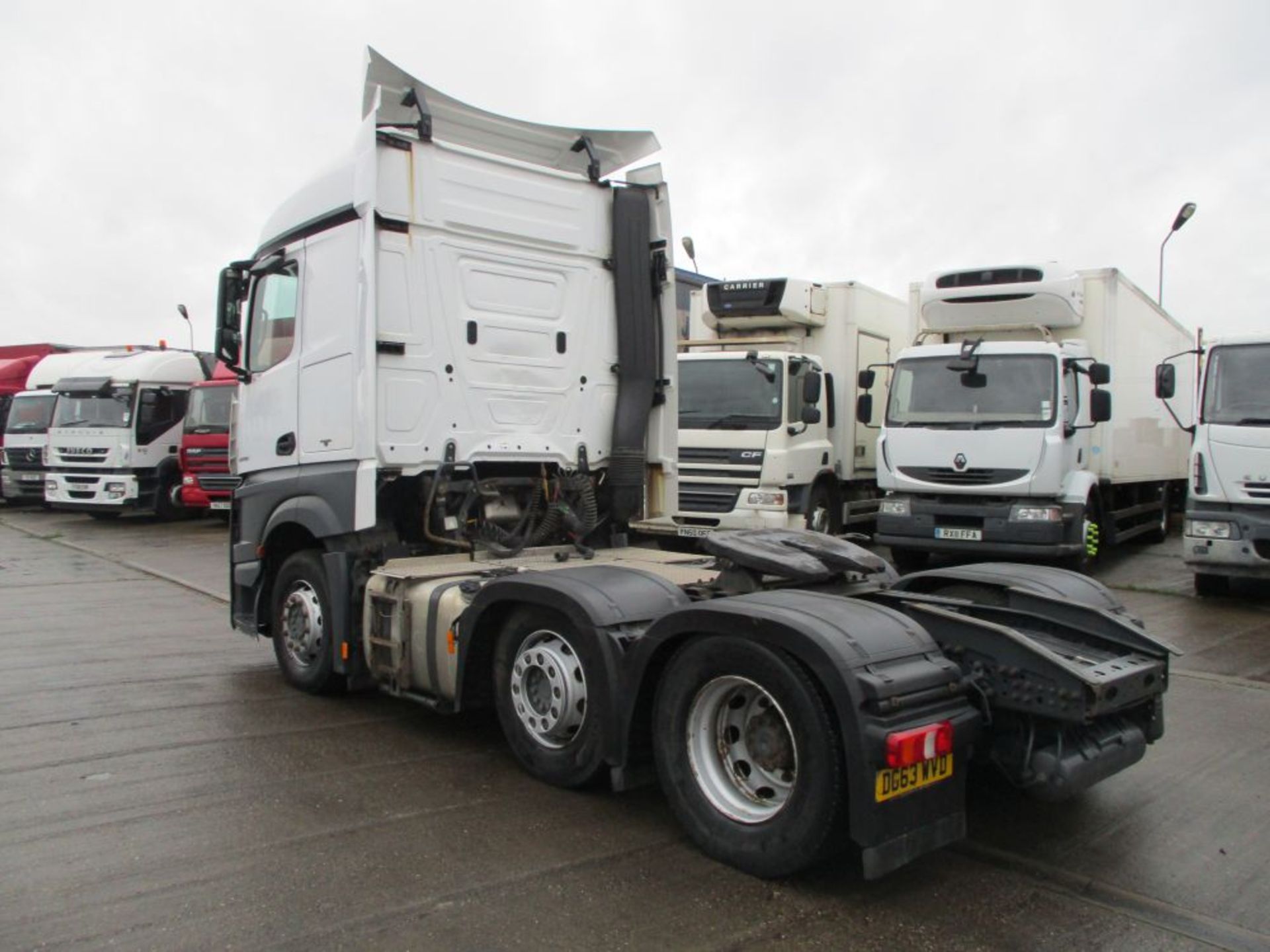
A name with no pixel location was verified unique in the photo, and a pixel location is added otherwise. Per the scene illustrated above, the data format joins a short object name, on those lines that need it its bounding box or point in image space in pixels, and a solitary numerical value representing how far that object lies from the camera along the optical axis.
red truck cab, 18.42
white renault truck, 10.63
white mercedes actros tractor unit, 3.58
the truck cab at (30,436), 22.14
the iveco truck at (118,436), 19.56
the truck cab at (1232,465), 9.68
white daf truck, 11.88
